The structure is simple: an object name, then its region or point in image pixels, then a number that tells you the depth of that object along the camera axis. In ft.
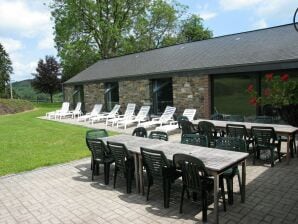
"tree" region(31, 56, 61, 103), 121.19
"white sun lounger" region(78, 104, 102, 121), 53.67
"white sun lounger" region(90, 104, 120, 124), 50.18
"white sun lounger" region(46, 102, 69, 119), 61.52
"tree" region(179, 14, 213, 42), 130.41
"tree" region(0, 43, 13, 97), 122.98
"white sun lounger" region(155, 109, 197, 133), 36.40
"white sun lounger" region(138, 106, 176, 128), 40.44
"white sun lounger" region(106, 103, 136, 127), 46.25
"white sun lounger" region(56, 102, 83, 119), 61.00
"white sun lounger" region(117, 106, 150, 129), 44.18
